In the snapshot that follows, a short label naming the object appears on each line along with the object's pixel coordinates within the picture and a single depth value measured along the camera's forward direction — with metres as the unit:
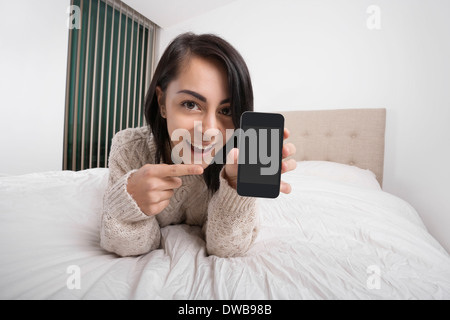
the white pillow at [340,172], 1.33
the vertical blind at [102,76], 2.06
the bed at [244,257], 0.42
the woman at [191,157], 0.48
